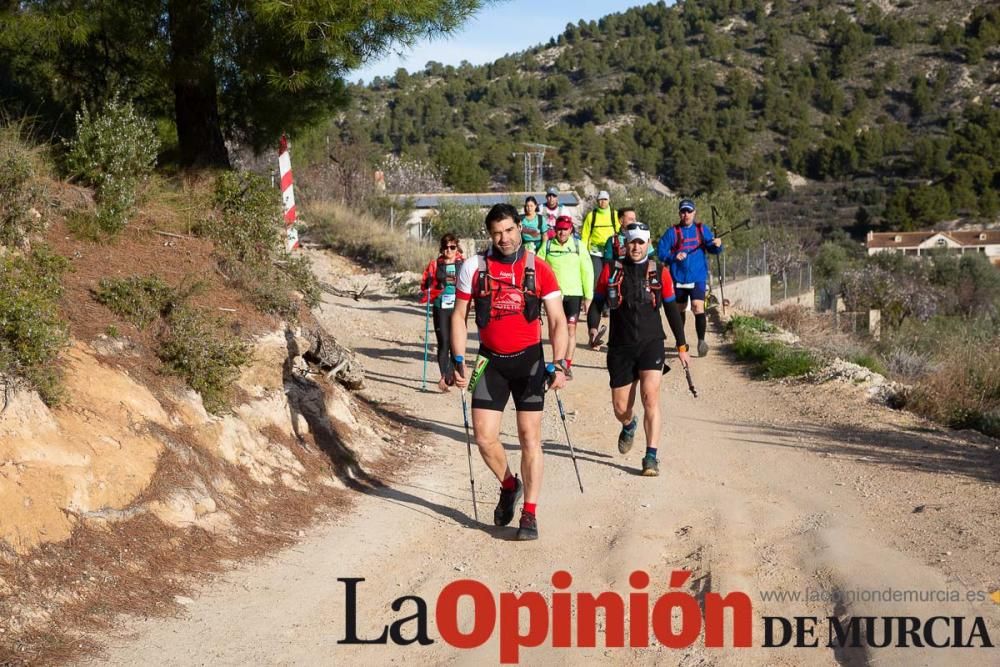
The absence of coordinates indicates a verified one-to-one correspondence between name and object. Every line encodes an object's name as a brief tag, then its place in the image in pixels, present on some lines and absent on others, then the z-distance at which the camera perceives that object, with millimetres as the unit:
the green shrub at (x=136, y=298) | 8375
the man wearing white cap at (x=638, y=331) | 9102
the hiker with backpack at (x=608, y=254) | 11638
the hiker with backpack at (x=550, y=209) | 16047
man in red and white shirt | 7320
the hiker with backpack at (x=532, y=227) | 14328
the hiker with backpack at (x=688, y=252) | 13266
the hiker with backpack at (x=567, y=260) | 12719
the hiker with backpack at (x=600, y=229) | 15570
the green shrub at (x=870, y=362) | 14977
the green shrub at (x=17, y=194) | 8367
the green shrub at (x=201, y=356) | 8125
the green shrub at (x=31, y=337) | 6477
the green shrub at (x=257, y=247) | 10406
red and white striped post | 15619
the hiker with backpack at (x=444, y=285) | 12297
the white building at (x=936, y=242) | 55938
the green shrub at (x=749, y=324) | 17266
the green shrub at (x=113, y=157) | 9898
